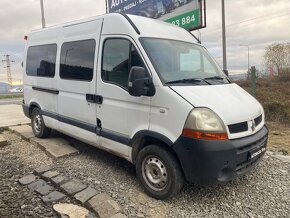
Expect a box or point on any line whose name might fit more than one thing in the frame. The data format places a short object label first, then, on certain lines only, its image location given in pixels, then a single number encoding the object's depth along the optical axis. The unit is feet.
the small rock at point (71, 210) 8.83
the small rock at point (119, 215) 8.55
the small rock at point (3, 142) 15.87
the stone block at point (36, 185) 10.76
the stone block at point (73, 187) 10.14
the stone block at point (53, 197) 9.80
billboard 23.72
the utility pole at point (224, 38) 35.70
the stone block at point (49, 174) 11.39
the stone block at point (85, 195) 9.55
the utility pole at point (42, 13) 42.74
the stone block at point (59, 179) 10.86
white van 8.61
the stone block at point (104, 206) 8.70
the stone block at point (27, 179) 11.27
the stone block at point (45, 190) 10.35
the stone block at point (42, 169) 11.93
